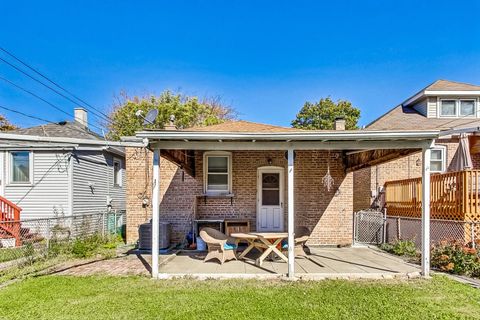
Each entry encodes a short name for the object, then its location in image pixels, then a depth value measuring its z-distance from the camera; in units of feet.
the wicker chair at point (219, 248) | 24.56
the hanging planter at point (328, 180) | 29.32
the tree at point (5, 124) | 80.27
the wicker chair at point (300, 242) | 25.62
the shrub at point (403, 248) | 28.68
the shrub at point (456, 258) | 22.35
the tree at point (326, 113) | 102.68
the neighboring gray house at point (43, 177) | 39.11
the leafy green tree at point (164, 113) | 82.94
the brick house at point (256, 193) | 34.37
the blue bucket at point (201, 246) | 30.68
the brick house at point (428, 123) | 42.19
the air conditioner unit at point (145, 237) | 30.73
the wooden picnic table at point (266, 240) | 23.25
